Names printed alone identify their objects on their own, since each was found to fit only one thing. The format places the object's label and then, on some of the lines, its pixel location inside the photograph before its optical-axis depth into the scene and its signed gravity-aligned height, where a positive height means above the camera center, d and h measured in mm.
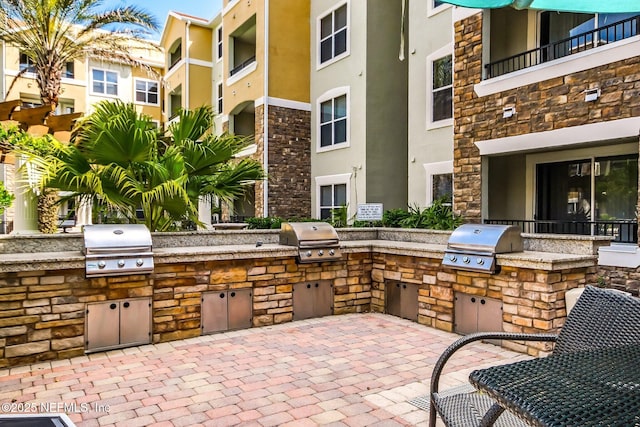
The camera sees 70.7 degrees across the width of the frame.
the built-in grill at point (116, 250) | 4699 -462
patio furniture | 1362 -607
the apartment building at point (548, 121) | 7504 +1571
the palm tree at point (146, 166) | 5402 +533
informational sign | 8625 -105
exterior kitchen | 4633 -945
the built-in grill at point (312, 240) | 6008 -454
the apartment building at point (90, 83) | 20516 +6514
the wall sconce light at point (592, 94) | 7555 +1892
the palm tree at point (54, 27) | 12703 +5387
